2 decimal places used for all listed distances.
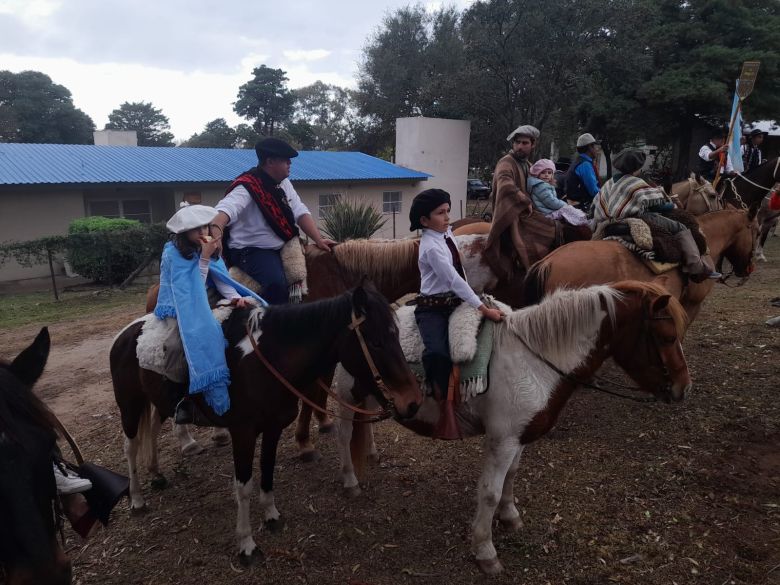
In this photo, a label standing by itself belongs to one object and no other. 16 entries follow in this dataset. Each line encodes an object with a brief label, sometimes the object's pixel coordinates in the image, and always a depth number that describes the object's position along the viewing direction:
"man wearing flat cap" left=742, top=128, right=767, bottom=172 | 12.40
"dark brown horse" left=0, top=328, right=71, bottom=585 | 1.61
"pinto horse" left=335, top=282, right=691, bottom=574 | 3.02
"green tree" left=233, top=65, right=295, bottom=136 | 50.31
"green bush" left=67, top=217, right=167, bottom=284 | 12.15
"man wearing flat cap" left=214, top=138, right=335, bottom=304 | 4.06
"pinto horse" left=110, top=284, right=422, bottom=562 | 2.78
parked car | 35.06
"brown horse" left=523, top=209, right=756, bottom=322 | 4.61
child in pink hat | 5.61
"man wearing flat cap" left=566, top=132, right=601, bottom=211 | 6.45
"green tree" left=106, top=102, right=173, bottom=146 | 62.59
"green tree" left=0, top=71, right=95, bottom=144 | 44.03
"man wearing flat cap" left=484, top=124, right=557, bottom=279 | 5.26
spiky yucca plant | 10.82
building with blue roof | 14.73
